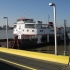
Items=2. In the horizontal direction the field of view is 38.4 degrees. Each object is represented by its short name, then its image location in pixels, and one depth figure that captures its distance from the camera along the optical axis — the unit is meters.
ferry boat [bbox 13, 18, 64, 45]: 24.64
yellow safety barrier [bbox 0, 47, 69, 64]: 7.33
